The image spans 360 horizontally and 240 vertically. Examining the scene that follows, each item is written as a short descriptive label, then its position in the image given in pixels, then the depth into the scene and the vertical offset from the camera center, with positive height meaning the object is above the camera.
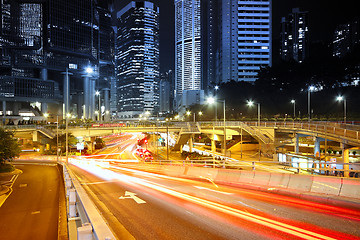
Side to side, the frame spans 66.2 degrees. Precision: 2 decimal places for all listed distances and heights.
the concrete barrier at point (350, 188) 11.17 -2.83
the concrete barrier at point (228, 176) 18.59 -3.93
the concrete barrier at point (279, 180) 14.39 -3.24
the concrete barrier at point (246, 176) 17.13 -3.60
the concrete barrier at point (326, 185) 11.88 -2.92
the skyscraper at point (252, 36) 153.50 +46.66
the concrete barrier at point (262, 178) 15.80 -3.43
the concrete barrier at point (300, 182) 13.18 -3.09
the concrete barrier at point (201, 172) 21.09 -4.35
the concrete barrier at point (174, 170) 26.39 -5.14
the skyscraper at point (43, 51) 127.02 +33.73
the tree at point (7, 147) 39.55 -3.93
